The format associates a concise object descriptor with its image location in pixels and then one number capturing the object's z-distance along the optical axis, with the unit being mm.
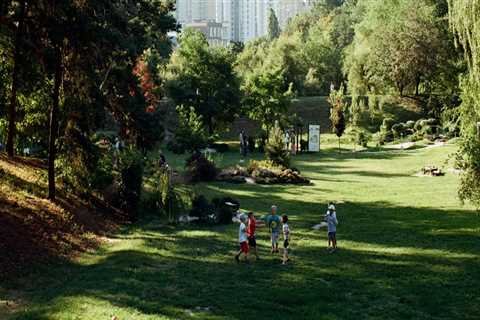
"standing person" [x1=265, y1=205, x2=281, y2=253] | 17969
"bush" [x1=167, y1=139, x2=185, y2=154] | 42691
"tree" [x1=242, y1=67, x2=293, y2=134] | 56188
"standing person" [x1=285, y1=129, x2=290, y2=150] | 50562
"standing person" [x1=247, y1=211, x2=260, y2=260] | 17672
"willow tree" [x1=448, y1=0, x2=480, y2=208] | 17781
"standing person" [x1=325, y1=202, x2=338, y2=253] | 18123
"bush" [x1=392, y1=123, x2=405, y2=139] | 61062
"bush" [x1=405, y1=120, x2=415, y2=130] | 62031
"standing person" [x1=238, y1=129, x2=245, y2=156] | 49412
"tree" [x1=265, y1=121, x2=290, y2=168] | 36688
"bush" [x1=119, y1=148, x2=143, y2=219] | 25734
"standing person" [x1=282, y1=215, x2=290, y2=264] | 17094
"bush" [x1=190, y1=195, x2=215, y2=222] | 24250
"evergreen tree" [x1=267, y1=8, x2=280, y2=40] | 156150
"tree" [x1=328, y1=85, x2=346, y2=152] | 56703
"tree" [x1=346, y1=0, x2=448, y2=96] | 63750
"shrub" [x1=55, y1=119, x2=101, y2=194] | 23969
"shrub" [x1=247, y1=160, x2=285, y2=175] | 36031
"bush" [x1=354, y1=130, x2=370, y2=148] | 56812
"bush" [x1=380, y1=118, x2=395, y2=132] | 62875
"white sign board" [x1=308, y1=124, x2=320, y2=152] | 52406
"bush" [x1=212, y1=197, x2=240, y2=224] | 24125
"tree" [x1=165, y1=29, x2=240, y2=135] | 56812
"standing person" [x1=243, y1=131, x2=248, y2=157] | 49438
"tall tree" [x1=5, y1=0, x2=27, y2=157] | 22094
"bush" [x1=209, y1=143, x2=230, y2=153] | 55347
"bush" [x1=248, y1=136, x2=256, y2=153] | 53475
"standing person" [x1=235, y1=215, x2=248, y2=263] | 17250
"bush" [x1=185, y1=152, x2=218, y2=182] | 34719
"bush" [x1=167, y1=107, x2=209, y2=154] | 42281
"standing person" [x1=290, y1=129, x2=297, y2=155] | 51981
